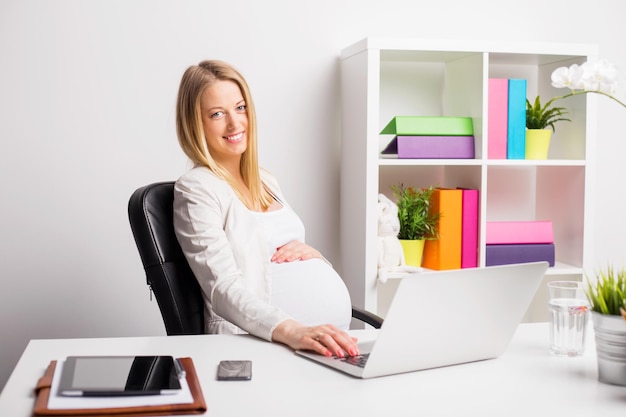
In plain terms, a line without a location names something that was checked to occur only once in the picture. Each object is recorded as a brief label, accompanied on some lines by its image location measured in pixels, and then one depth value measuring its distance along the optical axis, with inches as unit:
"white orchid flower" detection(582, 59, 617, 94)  55.4
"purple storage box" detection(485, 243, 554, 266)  112.8
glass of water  56.1
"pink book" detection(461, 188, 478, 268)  111.2
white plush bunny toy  107.7
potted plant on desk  49.8
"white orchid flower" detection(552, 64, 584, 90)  56.4
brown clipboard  42.8
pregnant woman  74.2
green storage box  109.0
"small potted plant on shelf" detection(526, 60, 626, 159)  113.9
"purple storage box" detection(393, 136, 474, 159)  109.0
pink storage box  113.7
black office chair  74.4
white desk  44.9
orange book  110.5
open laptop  48.9
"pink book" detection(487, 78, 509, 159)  111.1
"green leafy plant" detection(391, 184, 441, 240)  111.7
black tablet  45.0
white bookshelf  106.9
